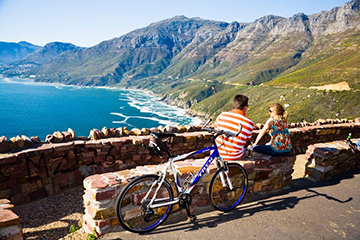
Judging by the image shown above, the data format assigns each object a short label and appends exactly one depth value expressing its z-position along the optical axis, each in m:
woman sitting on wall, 5.26
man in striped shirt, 4.58
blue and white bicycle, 3.60
